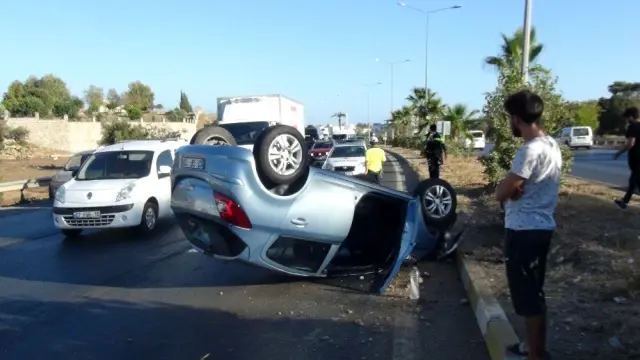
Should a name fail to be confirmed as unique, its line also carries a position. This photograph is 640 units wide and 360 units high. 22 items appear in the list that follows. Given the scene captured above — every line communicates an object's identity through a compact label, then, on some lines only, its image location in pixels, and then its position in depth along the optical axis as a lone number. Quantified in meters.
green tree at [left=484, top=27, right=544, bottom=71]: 25.62
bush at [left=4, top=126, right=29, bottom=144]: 45.72
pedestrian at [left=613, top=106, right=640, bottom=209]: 10.59
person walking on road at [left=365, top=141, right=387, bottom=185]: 14.57
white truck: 19.10
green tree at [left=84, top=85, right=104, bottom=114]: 114.12
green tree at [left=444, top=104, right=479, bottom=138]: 38.50
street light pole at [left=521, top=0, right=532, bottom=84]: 13.55
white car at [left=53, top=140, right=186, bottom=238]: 10.27
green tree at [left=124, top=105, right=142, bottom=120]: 74.36
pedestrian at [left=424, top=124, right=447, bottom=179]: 17.32
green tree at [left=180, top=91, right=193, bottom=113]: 134.65
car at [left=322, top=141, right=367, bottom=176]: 22.25
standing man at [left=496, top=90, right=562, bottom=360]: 3.85
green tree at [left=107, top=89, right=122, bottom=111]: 121.38
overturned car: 6.02
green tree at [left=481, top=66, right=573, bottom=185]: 12.72
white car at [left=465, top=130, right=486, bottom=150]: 45.20
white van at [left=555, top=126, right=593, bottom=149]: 48.16
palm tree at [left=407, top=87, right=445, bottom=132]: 43.58
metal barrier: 19.81
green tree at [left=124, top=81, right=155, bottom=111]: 119.56
